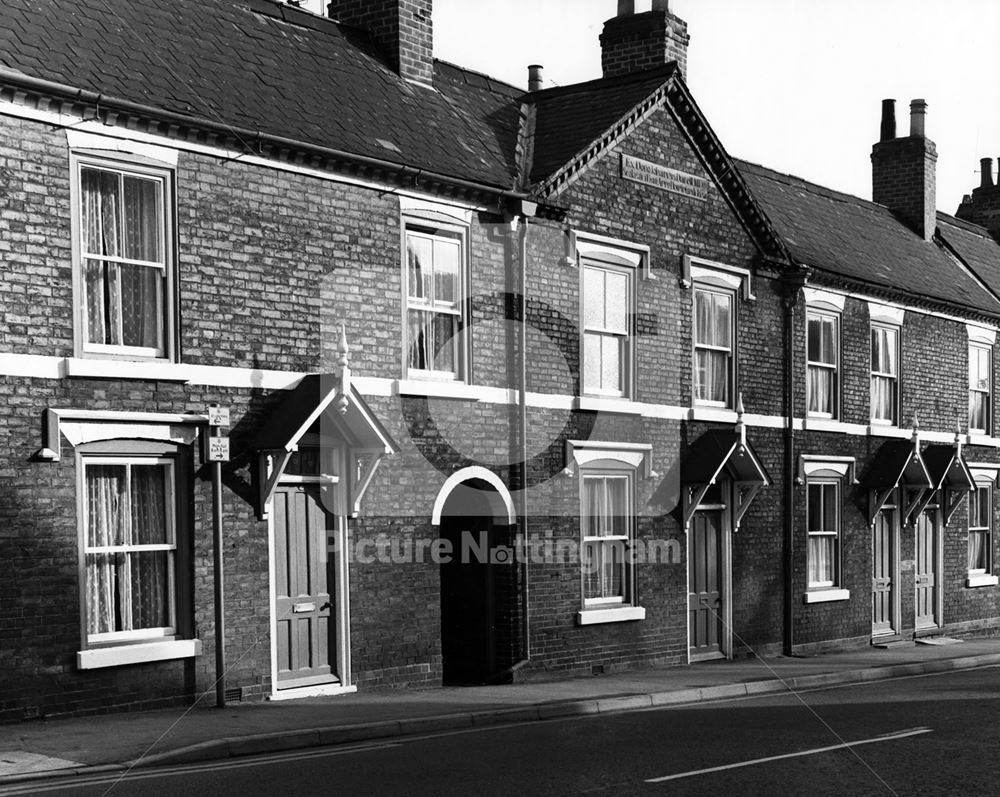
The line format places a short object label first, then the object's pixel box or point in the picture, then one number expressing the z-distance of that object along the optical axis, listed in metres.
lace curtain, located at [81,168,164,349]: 13.45
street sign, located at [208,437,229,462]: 14.11
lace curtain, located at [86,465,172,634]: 13.41
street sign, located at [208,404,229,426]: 14.14
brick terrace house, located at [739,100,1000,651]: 23.50
